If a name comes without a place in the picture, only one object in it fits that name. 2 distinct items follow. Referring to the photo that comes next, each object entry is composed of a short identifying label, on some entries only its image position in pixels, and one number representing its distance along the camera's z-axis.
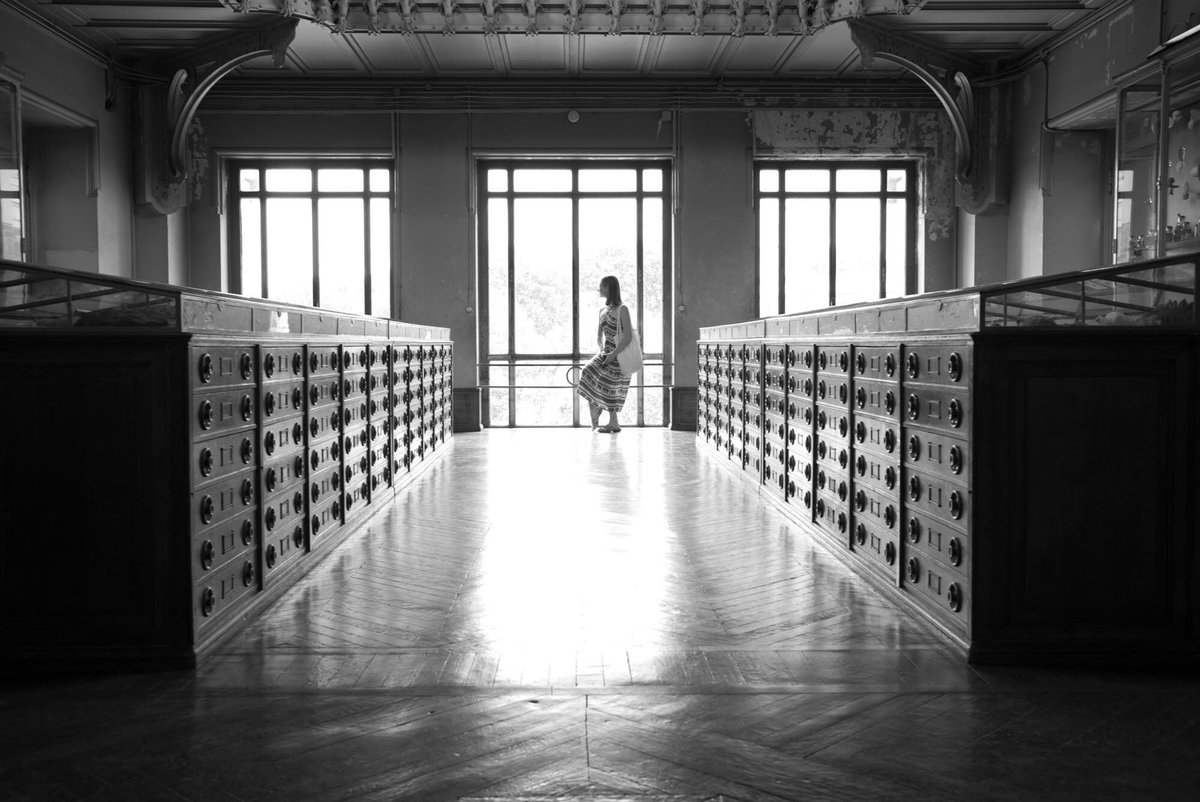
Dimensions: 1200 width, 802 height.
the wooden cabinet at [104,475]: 3.47
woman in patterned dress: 12.82
